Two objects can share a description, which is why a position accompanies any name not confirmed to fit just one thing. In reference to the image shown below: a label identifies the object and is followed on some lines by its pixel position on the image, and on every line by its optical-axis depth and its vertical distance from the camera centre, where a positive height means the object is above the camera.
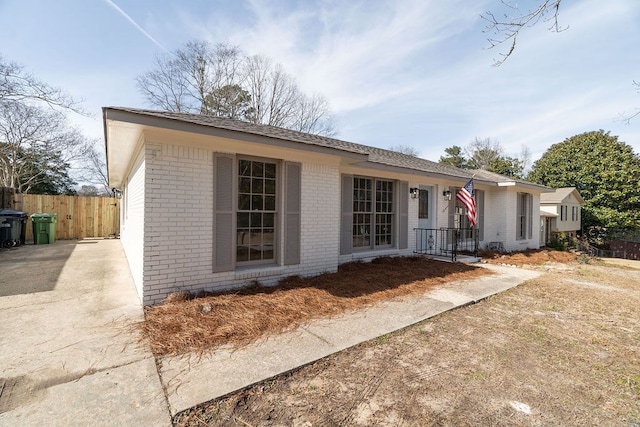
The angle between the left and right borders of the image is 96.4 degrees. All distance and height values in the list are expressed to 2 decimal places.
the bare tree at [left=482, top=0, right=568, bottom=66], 3.19 +2.24
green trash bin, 11.15 -0.76
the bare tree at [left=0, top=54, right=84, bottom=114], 9.55 +4.05
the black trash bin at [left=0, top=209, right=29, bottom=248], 9.64 -0.54
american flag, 8.09 +0.44
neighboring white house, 17.73 +0.27
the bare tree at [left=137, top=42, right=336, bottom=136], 18.56 +8.53
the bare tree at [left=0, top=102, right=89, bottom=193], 16.69 +4.06
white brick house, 4.16 +0.18
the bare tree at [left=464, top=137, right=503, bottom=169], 34.88 +7.76
